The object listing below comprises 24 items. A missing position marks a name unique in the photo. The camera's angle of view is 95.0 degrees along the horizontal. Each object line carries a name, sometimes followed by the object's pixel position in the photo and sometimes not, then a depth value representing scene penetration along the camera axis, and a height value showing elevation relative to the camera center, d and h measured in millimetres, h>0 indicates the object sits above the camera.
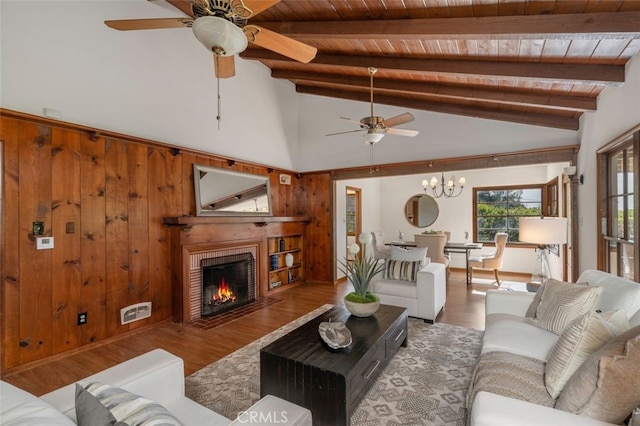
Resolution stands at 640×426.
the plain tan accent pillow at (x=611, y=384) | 1077 -662
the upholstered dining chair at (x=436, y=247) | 5504 -643
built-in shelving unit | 5395 -879
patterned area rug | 1998 -1359
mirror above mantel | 4188 +359
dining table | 5601 -695
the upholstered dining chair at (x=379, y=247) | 6221 -735
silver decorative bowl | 2051 -873
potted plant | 2621 -725
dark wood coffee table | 1771 -1015
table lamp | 3270 -213
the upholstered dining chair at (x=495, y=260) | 5488 -913
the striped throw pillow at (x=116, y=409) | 861 -592
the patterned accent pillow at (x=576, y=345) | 1436 -666
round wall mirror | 7508 +81
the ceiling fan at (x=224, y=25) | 1574 +1136
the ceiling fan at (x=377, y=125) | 3211 +988
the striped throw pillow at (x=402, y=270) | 3902 -768
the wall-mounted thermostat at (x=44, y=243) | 2711 -238
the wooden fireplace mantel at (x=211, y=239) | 3748 -348
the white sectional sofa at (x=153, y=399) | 854 -745
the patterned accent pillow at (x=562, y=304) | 2018 -669
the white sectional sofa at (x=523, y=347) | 1123 -806
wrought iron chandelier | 6990 +609
